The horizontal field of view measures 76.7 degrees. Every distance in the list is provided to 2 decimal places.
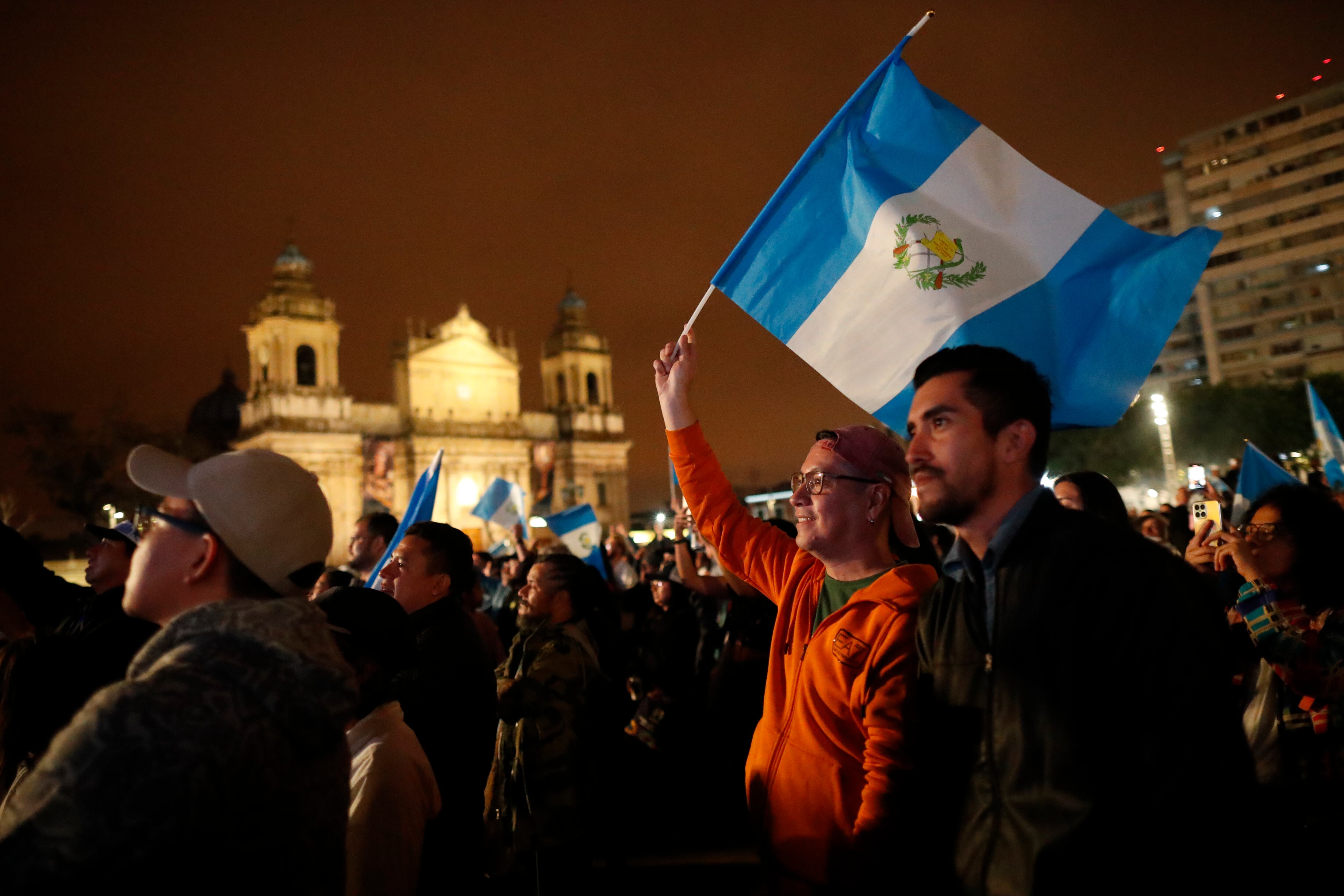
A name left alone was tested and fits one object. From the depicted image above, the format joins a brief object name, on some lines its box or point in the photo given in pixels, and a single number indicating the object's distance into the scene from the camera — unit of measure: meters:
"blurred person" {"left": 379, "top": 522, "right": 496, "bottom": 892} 3.54
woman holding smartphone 3.03
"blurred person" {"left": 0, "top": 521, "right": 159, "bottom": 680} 3.28
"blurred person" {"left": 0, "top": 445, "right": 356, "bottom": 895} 1.33
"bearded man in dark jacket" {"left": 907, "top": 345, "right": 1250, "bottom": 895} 1.64
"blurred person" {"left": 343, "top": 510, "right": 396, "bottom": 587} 5.79
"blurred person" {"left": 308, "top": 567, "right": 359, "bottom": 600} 5.57
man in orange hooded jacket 2.24
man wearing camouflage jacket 3.66
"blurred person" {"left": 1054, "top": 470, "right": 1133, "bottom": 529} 4.11
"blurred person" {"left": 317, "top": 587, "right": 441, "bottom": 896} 2.44
